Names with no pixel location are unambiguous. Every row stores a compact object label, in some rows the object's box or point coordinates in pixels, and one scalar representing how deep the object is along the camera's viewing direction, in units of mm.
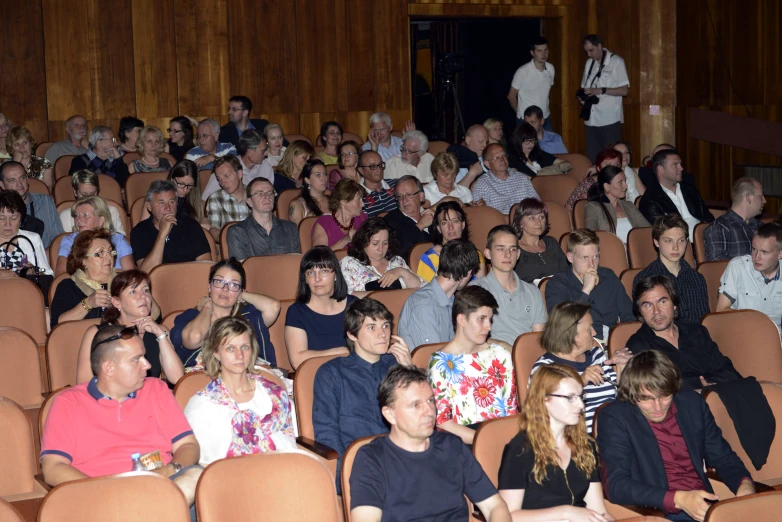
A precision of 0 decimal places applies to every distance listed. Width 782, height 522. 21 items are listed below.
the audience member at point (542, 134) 8516
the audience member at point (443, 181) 6746
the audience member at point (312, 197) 6473
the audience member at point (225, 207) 6410
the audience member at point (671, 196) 6500
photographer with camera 9234
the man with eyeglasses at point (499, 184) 7012
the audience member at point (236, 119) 8344
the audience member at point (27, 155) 7281
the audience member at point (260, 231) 5707
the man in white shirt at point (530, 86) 9570
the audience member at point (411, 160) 7664
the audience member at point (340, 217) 5812
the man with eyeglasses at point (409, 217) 5973
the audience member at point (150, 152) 7363
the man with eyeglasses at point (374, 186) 6547
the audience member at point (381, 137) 8227
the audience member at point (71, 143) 8203
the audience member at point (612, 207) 6219
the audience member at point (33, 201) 5883
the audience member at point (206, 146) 7656
